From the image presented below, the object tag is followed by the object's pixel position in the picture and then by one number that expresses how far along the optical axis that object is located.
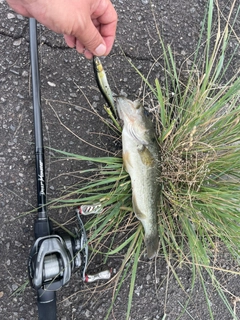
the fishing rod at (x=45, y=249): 0.26
